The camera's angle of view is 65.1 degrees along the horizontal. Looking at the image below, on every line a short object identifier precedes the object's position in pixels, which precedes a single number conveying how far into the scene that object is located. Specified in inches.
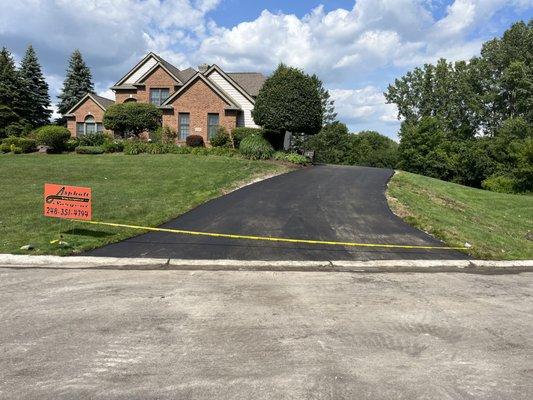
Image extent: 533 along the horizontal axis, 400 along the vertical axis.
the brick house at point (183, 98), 1253.1
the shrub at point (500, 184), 1616.6
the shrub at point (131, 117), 1224.2
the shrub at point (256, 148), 940.6
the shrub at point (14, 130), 1833.2
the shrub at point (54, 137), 1078.4
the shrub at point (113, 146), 1090.1
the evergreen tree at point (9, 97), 1907.0
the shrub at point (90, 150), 1062.4
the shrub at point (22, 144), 1112.3
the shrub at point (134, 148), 1042.7
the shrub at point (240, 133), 1142.3
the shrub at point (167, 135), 1223.5
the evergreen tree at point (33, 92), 2060.8
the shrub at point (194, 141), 1170.0
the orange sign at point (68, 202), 381.7
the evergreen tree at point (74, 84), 2330.2
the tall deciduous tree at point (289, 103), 976.3
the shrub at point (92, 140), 1171.9
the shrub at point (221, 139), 1171.9
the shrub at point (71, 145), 1138.0
